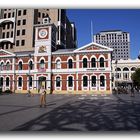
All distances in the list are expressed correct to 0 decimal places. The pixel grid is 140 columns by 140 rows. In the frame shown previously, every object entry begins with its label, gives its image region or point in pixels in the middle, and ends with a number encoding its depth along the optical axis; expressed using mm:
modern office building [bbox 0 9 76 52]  50844
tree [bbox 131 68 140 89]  53619
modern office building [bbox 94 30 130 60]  71538
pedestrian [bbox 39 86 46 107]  14711
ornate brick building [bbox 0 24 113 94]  34906
